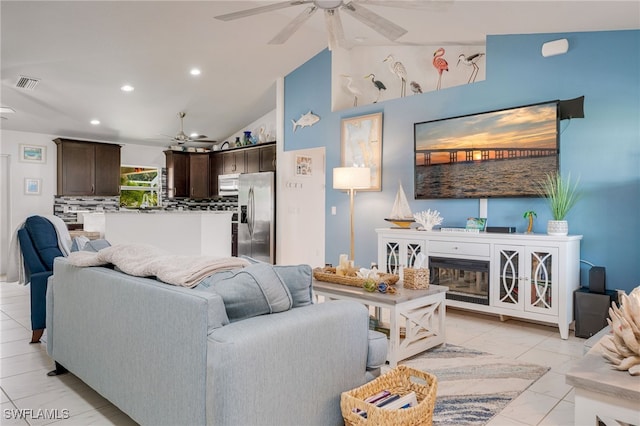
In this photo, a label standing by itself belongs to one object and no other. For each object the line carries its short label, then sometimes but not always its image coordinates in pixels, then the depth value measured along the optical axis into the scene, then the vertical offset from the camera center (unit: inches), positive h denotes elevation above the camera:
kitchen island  207.2 -13.0
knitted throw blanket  71.1 -10.8
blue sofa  59.2 -24.1
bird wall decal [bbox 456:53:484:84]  191.6 +66.1
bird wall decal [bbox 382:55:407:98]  208.4 +66.8
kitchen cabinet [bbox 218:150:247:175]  300.7 +31.9
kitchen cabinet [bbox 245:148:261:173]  289.3 +31.5
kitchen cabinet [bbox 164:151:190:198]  326.3 +24.8
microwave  309.3 +15.5
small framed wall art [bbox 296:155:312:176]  247.0 +23.7
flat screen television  157.4 +21.7
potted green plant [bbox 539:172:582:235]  146.1 +3.5
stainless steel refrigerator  262.4 -6.5
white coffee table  112.4 -29.4
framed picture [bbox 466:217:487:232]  167.3 -6.7
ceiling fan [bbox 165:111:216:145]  249.6 +41.1
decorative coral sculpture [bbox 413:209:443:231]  178.3 -5.5
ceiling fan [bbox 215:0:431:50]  107.7 +51.4
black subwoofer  136.3 -33.8
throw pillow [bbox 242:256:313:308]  75.7 -13.7
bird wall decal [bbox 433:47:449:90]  197.9 +67.6
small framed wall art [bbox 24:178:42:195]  275.6 +12.1
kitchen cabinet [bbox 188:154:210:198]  332.2 +23.7
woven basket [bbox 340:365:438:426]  66.4 -33.1
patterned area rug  89.2 -43.4
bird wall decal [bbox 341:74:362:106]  223.1 +62.0
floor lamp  184.1 +12.0
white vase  145.3 -7.0
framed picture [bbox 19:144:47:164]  274.7 +33.4
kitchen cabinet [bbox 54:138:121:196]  283.0 +25.3
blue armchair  131.2 -16.8
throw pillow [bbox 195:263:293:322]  66.1 -13.5
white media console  142.8 -23.1
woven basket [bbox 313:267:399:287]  125.3 -22.0
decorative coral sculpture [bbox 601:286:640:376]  56.0 -17.6
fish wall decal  239.5 +49.0
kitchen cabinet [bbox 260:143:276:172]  276.2 +31.5
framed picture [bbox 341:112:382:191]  210.8 +31.7
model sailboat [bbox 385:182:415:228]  183.8 -3.0
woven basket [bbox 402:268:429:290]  123.3 -21.2
